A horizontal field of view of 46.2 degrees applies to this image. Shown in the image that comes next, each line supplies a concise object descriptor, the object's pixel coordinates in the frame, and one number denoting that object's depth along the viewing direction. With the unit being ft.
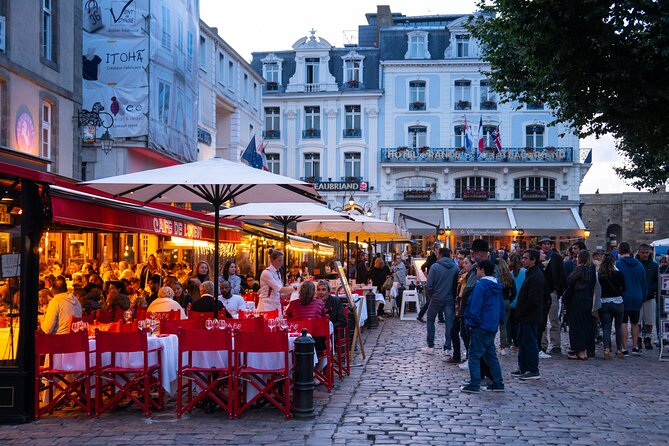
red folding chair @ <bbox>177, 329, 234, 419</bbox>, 26.86
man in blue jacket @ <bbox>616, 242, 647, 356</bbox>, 44.16
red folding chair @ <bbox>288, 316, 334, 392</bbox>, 30.94
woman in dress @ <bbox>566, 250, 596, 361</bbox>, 42.16
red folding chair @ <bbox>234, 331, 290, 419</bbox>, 26.81
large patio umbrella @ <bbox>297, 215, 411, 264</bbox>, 59.88
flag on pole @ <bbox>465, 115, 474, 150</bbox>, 140.05
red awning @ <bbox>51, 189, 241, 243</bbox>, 28.71
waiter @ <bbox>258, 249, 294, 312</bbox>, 38.40
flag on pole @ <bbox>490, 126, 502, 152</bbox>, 140.77
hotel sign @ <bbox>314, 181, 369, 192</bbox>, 153.89
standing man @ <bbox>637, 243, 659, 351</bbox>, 46.91
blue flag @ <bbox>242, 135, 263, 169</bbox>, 84.23
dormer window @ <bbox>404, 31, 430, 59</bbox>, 155.22
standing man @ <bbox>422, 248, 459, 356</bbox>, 42.32
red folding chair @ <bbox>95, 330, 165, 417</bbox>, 26.71
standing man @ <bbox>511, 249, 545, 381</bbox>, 35.04
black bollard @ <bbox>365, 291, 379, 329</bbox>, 58.23
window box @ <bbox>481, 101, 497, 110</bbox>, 153.86
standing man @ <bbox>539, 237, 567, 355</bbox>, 43.14
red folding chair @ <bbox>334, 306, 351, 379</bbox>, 34.68
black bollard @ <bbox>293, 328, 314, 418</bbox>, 26.96
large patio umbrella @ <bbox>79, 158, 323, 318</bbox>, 29.73
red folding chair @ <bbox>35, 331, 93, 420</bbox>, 26.50
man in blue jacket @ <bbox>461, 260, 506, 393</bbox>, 31.53
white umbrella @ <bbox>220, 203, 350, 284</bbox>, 47.85
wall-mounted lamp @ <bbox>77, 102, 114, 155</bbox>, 70.23
